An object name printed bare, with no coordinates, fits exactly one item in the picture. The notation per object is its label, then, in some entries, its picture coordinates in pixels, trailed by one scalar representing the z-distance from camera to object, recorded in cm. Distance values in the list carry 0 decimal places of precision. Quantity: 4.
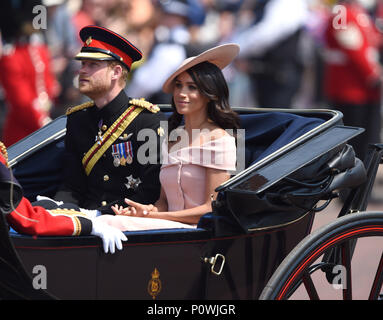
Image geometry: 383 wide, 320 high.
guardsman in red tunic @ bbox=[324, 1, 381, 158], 1384
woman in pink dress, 703
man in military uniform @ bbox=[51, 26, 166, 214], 761
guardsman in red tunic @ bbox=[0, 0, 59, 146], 1291
